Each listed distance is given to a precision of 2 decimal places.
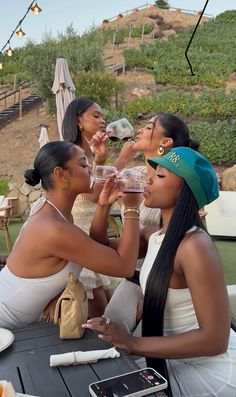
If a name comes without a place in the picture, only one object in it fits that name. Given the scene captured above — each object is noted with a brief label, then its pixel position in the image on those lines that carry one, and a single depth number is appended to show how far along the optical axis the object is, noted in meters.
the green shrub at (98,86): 16.53
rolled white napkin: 1.45
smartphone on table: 1.26
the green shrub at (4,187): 13.37
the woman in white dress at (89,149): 2.68
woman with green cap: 1.56
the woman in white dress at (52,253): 1.89
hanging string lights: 10.20
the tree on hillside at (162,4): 42.66
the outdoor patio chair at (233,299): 2.62
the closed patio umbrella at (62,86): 7.20
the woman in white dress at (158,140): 2.46
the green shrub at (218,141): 14.51
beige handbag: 1.66
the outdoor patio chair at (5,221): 7.07
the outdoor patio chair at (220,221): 7.47
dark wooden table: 1.34
